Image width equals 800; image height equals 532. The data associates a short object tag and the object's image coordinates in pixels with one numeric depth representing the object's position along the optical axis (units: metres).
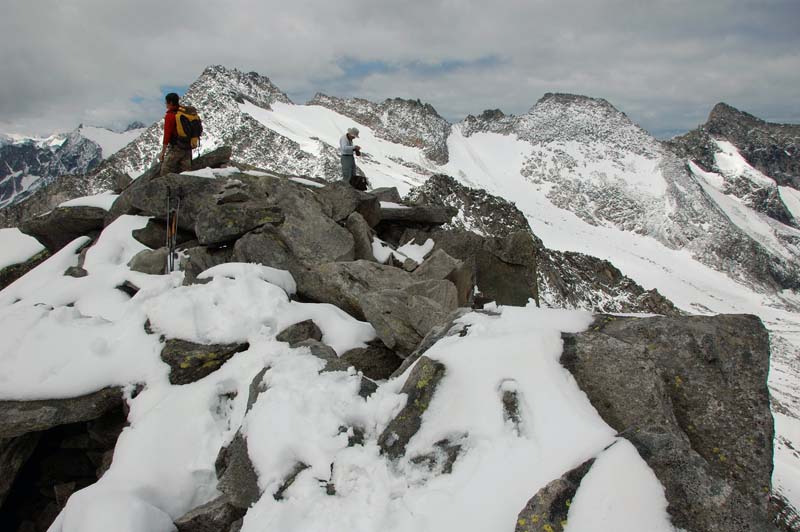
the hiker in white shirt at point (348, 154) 17.55
